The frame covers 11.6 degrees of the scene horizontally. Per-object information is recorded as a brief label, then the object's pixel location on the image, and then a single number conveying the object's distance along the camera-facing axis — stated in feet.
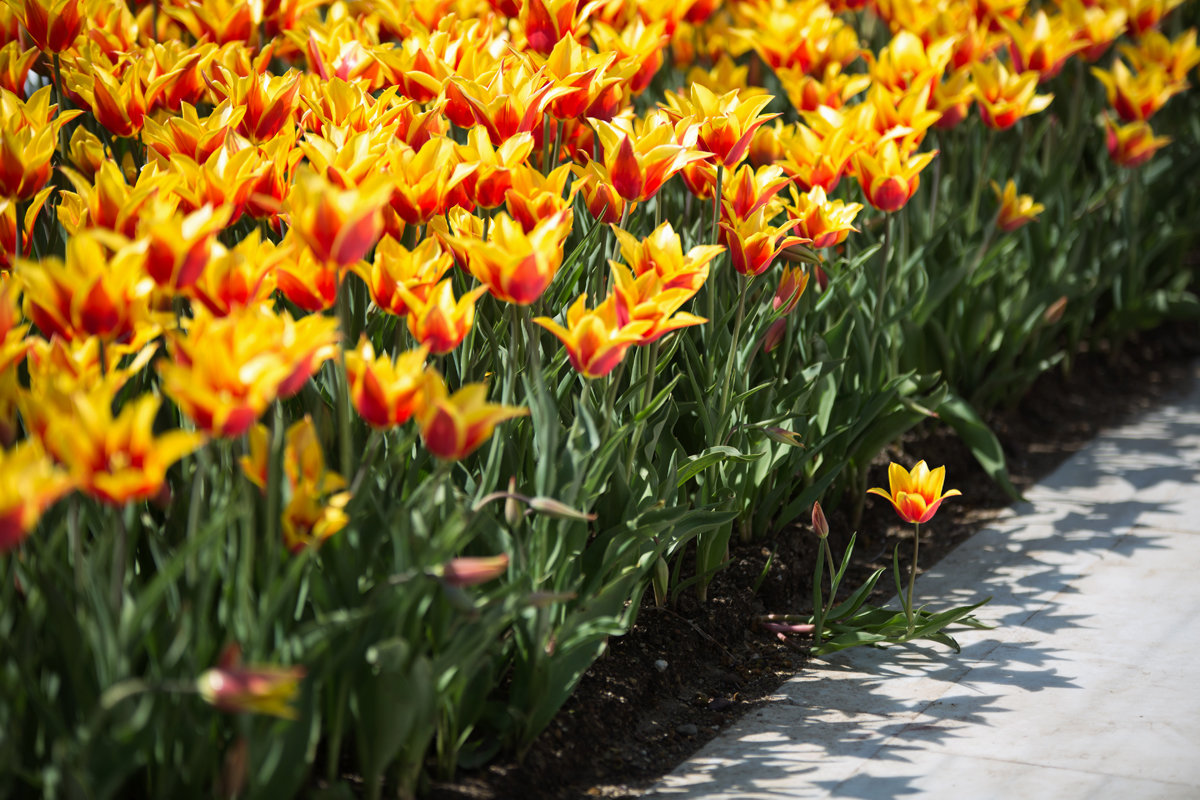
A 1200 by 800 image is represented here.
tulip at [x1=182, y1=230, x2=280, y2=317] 13.99
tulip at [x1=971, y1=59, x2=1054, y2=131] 18.13
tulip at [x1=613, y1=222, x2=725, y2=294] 14.67
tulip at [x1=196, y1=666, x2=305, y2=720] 13.49
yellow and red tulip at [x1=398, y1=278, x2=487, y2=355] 14.24
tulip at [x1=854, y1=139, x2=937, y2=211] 16.07
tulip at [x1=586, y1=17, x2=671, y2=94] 16.31
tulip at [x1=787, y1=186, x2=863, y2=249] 15.73
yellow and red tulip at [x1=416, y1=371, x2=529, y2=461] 13.91
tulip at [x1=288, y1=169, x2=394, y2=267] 13.90
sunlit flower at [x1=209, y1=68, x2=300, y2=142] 15.42
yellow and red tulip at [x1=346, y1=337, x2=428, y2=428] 13.99
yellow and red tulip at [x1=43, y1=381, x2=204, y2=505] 13.49
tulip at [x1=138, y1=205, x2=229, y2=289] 13.87
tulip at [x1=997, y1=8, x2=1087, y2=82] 19.44
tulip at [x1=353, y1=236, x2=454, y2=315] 14.39
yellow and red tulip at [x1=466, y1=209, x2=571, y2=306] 14.35
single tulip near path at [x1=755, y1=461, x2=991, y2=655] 15.51
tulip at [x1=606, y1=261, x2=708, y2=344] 14.43
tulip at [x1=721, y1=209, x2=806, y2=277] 15.29
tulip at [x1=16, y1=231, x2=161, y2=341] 13.80
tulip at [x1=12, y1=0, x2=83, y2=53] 15.97
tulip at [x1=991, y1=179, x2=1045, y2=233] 18.23
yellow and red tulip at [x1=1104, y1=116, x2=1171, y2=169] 20.50
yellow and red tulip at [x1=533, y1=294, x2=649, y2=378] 14.38
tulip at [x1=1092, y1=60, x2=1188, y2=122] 20.48
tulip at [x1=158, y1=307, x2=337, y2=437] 13.57
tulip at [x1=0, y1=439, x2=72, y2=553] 13.39
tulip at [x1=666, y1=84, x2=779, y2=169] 15.49
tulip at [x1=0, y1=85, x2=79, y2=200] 14.93
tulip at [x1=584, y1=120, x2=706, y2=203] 15.09
